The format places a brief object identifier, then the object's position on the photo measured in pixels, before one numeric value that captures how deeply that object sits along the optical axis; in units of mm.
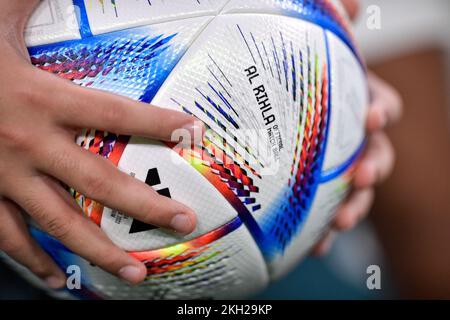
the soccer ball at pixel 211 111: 617
